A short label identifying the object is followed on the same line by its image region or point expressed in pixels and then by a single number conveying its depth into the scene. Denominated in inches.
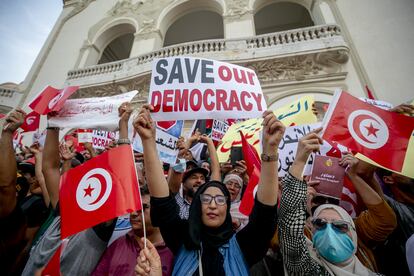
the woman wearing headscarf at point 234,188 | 77.2
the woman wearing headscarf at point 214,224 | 41.5
